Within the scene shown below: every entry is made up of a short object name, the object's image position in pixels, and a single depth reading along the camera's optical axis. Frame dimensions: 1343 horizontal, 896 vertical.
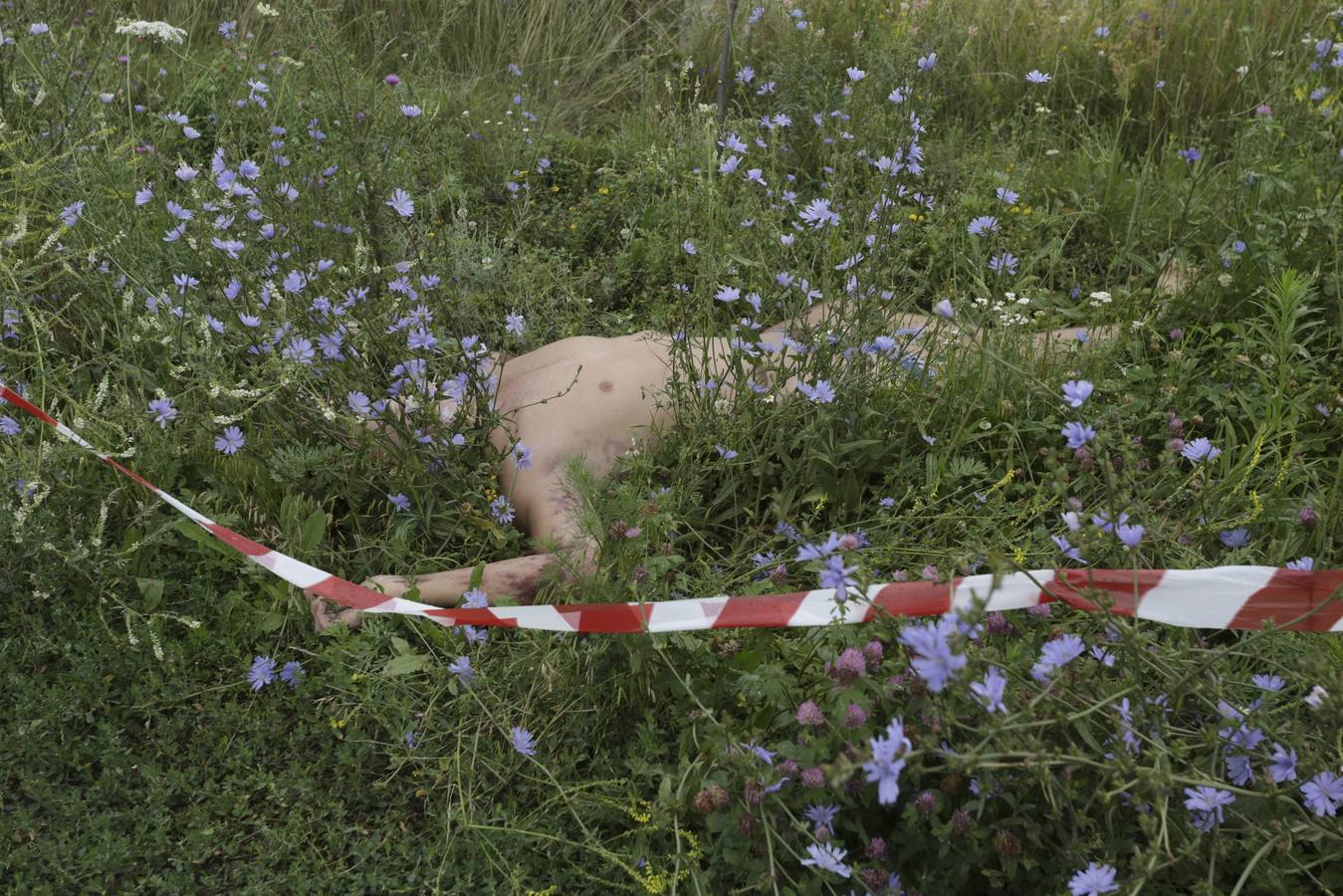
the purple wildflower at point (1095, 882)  1.45
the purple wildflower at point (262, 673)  2.28
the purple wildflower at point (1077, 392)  1.72
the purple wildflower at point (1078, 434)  1.68
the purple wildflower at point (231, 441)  2.59
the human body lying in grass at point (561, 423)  2.48
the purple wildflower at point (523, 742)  2.00
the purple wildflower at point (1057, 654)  1.58
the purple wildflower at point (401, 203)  2.63
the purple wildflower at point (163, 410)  2.58
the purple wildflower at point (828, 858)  1.56
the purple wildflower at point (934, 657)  1.32
